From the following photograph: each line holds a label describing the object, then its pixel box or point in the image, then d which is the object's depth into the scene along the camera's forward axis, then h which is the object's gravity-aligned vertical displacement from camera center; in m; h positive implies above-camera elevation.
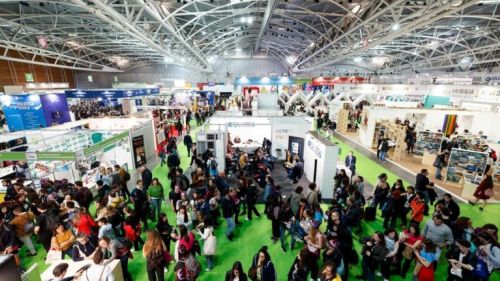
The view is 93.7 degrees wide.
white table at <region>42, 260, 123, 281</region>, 3.52 -2.74
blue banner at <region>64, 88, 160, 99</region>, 14.40 -0.46
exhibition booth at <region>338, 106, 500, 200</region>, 7.96 -2.34
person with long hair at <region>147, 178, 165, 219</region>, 5.97 -2.71
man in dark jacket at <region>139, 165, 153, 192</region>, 6.54 -2.51
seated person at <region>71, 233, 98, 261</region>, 3.82 -2.60
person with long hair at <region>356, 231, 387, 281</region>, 3.75 -2.68
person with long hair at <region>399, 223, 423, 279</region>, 4.02 -2.59
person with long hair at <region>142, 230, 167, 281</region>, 3.59 -2.48
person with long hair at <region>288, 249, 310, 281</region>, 3.41 -2.62
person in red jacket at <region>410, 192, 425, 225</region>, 5.07 -2.61
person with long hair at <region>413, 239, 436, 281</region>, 3.53 -2.59
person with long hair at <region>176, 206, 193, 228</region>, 4.74 -2.58
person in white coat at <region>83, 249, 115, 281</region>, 3.38 -2.65
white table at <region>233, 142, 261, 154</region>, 11.31 -2.85
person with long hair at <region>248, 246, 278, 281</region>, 3.26 -2.50
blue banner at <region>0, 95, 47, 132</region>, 12.21 -1.32
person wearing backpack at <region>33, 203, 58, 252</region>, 4.59 -2.67
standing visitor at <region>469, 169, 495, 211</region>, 6.48 -2.85
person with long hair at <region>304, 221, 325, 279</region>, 3.91 -2.57
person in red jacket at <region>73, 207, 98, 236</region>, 4.50 -2.58
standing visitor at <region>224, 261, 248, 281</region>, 3.19 -2.50
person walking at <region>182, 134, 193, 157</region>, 11.30 -2.58
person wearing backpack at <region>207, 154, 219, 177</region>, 7.77 -2.62
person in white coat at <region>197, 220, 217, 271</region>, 4.32 -2.78
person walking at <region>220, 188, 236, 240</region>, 5.18 -2.70
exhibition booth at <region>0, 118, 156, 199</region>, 6.35 -2.11
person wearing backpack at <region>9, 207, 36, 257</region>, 4.82 -2.78
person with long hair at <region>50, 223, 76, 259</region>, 4.16 -2.69
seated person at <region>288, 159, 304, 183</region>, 7.89 -2.87
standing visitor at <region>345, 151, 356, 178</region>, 7.79 -2.51
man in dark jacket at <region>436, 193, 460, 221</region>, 4.88 -2.45
